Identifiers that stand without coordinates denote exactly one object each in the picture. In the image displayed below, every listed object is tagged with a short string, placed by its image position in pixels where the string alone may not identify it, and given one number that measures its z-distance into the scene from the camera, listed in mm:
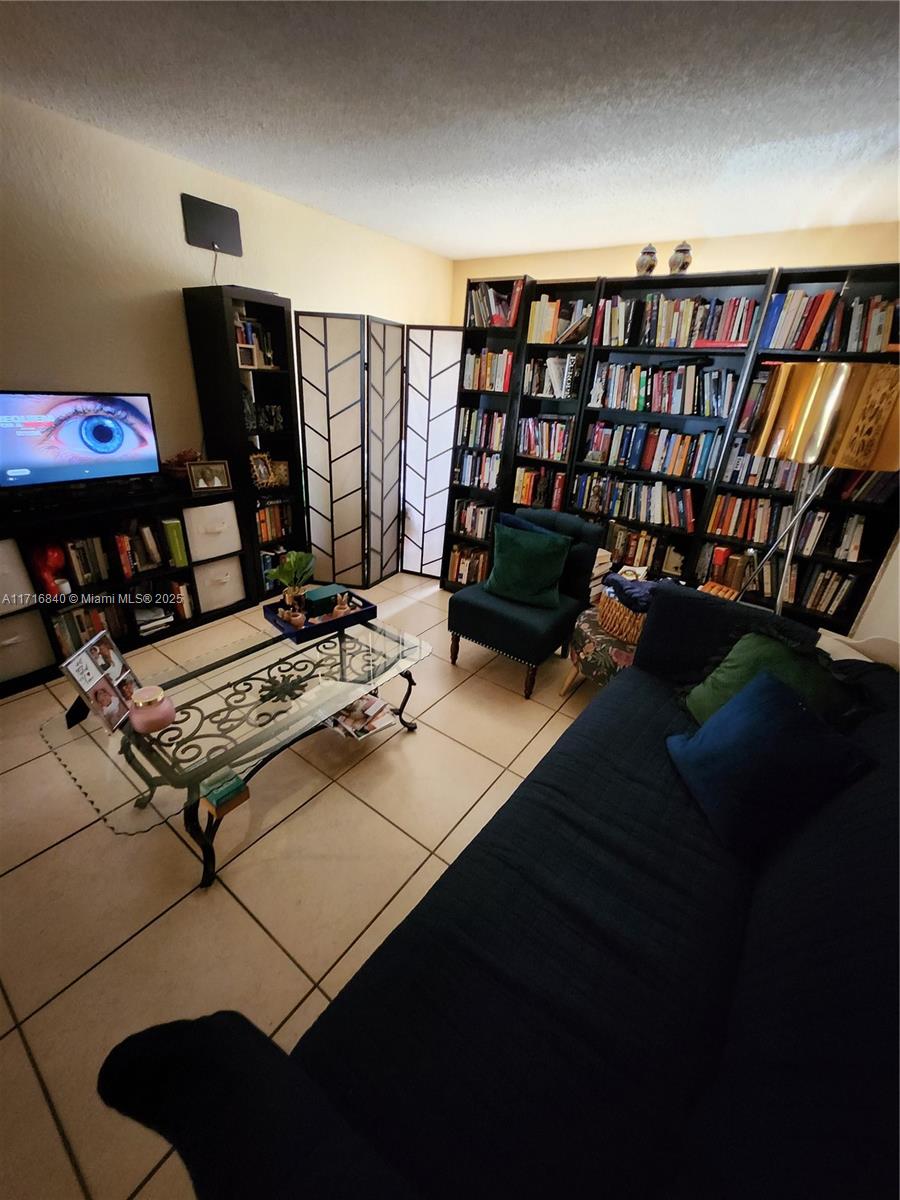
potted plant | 1947
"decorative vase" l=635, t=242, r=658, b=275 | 2285
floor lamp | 1397
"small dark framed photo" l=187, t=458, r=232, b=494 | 2535
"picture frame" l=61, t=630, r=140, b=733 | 1378
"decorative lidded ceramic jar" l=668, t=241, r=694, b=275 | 2201
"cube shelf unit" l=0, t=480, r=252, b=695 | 2037
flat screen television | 1988
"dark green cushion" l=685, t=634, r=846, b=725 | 1290
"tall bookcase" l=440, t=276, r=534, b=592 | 2746
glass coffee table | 1366
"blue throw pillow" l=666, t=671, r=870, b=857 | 1084
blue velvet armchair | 2236
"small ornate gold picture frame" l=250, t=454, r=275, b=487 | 2865
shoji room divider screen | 2932
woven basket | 2047
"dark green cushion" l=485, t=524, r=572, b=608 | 2318
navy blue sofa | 561
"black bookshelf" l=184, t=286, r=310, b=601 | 2502
